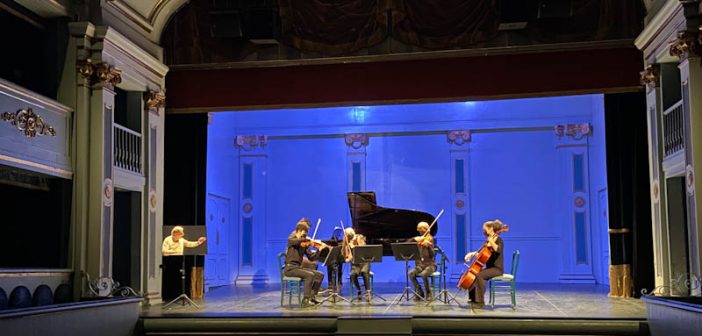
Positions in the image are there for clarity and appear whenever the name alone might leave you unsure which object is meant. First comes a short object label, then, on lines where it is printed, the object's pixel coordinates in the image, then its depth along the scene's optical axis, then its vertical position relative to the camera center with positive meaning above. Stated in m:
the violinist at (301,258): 8.50 -0.36
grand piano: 10.20 +0.06
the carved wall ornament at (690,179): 8.02 +0.44
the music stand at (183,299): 8.90 -0.88
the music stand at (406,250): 8.54 -0.28
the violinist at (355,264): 9.06 -0.44
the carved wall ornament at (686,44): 7.98 +1.87
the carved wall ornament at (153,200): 10.14 +0.37
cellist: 7.96 -0.44
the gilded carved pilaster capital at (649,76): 9.22 +1.76
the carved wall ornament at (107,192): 8.82 +0.42
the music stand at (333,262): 8.87 -0.43
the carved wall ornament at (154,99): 10.11 +1.71
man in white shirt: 8.64 -0.18
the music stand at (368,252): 8.61 -0.30
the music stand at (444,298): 8.86 -0.87
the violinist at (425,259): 8.78 -0.40
